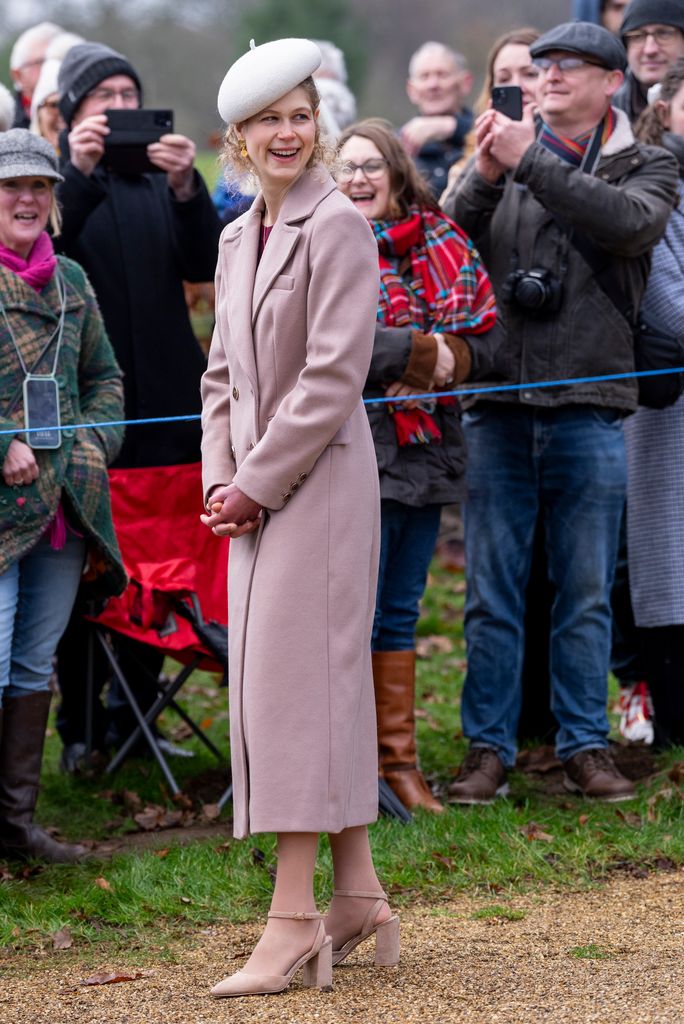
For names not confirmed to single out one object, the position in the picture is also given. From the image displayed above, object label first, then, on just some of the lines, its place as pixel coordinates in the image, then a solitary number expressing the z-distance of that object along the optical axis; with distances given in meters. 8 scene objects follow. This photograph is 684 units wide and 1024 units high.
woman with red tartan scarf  10.80
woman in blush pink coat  7.48
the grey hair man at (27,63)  15.50
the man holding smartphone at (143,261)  11.88
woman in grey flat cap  9.88
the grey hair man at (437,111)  16.55
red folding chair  11.58
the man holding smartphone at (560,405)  11.16
